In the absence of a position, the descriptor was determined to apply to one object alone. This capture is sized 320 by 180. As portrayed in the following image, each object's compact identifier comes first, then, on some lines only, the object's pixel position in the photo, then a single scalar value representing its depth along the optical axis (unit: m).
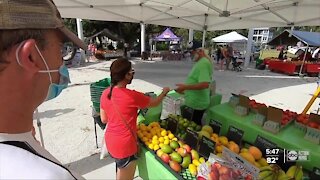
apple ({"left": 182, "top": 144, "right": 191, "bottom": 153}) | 1.58
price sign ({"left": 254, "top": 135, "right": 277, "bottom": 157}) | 1.59
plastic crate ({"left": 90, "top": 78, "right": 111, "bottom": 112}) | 2.28
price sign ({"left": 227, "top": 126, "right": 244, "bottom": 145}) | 1.77
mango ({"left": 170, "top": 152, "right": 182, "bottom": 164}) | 1.50
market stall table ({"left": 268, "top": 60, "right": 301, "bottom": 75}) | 9.36
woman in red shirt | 1.47
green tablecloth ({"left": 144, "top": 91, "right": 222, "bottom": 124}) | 2.12
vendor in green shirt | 2.15
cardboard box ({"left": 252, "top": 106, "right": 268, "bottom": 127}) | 1.94
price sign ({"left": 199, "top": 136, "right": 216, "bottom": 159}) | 1.44
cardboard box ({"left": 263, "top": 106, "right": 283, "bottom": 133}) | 1.80
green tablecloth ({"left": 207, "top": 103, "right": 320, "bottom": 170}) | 1.54
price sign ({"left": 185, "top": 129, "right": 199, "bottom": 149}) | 1.59
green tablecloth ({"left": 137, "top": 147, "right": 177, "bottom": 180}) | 1.48
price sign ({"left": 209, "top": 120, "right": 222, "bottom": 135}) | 1.98
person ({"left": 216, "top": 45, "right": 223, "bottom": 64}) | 11.56
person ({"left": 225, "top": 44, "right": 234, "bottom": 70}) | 10.09
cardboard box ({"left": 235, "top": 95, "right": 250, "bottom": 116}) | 2.19
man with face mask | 0.43
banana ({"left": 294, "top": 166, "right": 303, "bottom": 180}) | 1.31
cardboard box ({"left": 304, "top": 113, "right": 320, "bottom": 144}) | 1.64
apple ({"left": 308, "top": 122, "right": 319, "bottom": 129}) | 1.84
